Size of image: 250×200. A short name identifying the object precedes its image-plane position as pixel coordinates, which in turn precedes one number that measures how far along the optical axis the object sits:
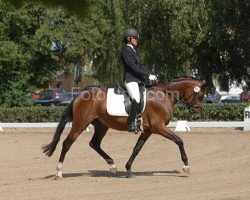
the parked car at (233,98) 52.14
